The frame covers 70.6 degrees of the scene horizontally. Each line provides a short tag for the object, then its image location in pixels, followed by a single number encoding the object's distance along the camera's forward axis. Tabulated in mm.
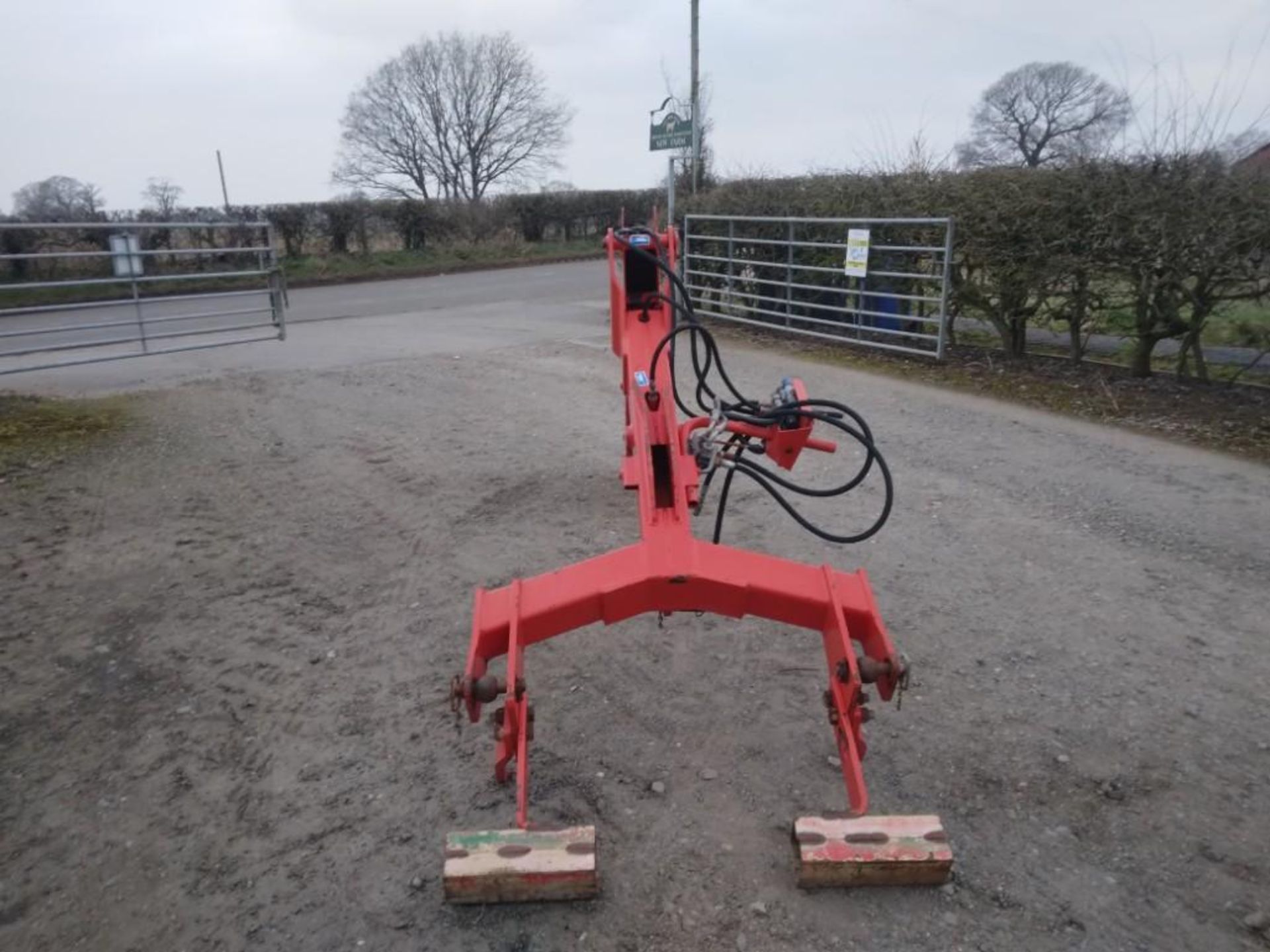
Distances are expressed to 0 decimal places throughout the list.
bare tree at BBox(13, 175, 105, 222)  21578
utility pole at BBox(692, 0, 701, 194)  13820
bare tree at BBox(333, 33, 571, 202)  36969
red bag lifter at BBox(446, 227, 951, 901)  2504
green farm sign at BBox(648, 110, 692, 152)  13172
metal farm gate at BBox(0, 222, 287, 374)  9188
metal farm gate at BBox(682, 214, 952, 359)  10016
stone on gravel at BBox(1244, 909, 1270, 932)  2412
